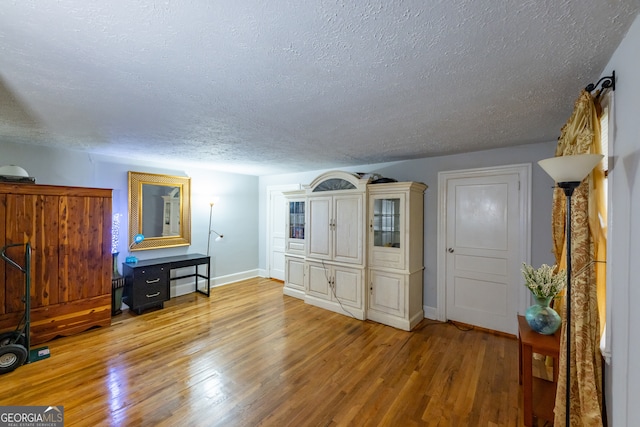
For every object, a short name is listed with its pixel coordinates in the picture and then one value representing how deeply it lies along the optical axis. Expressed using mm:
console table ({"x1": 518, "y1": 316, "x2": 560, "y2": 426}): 1783
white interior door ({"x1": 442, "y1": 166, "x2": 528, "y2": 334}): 3078
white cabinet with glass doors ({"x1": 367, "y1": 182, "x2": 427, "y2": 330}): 3350
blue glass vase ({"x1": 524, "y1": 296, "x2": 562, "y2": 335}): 1911
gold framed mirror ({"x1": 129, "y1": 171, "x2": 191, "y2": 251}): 4008
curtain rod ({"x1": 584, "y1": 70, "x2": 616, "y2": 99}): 1311
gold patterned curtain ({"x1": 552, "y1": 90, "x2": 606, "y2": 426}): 1447
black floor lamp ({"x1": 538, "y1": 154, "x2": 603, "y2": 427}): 1286
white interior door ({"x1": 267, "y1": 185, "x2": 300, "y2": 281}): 5512
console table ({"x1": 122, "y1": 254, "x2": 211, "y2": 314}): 3625
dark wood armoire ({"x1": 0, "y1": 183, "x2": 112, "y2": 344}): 2713
